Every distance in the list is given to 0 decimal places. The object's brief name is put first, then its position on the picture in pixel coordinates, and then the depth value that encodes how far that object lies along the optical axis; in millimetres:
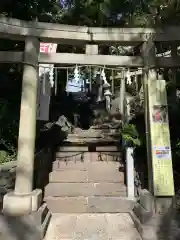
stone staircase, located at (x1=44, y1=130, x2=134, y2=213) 5223
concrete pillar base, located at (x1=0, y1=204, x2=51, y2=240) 3477
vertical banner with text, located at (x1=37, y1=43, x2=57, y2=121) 5217
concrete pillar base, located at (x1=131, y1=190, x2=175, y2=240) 3587
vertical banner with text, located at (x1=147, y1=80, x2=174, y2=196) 4021
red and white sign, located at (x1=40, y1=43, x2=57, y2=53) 5964
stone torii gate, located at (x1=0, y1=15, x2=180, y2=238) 4039
